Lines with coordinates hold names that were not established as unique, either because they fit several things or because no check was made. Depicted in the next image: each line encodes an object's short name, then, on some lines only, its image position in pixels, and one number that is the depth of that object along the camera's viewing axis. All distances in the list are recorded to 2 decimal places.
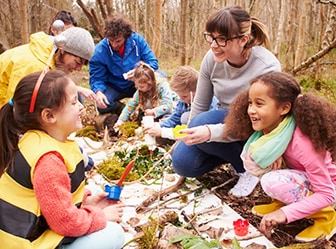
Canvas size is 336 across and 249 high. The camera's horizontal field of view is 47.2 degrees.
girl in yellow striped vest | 1.29
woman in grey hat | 2.39
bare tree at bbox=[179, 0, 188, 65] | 8.05
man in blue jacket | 3.62
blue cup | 1.67
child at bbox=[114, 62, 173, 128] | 3.40
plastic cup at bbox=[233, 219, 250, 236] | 1.78
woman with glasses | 1.97
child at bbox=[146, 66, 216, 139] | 2.83
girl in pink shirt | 1.65
